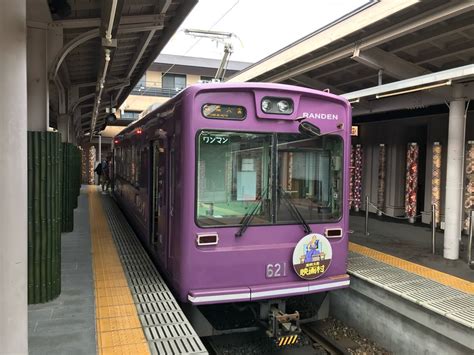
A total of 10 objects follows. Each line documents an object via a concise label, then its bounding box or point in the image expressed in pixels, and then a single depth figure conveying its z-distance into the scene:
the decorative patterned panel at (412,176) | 10.84
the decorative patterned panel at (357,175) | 12.62
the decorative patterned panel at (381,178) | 11.80
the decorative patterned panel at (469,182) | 8.77
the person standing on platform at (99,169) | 21.27
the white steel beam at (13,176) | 2.31
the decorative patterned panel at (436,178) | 9.53
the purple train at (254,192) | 4.20
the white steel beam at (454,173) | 6.75
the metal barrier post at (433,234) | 6.96
